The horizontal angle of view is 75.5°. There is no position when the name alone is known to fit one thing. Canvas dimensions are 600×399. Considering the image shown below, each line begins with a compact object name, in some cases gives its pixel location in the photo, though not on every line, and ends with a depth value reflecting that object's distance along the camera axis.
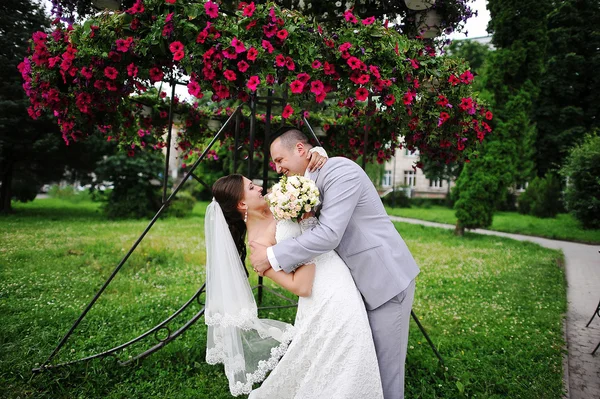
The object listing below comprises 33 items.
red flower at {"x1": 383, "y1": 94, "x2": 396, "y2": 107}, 3.07
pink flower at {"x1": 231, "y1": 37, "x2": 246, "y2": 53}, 2.71
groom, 2.38
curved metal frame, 3.46
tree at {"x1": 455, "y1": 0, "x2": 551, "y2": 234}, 12.63
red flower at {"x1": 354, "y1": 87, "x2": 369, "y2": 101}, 3.01
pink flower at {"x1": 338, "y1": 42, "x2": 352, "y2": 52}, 2.87
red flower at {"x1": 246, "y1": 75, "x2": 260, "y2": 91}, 2.75
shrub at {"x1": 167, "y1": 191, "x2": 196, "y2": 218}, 16.34
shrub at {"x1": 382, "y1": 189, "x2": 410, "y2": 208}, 29.25
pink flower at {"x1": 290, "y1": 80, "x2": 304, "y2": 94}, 2.82
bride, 2.33
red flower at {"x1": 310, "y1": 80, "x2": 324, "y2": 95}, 2.88
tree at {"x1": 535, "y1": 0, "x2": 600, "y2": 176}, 21.73
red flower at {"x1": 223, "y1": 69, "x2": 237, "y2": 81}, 2.76
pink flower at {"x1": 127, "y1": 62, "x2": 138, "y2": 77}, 2.96
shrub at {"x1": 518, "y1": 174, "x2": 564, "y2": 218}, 21.16
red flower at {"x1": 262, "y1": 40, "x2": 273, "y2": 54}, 2.72
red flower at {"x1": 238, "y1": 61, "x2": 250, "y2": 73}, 2.73
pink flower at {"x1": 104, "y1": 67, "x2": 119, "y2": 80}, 2.97
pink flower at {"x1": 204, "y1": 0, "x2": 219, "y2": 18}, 2.74
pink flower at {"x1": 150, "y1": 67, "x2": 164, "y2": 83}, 3.00
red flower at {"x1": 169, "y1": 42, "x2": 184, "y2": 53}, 2.75
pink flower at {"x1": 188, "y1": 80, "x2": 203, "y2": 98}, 2.84
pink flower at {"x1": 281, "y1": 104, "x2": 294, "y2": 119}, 3.10
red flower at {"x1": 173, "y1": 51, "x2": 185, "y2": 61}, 2.71
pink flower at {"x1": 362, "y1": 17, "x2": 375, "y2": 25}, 3.01
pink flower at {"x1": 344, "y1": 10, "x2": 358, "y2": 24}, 2.97
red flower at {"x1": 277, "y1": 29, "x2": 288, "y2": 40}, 2.73
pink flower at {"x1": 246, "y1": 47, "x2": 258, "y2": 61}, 2.70
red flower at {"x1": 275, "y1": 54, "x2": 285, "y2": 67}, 2.74
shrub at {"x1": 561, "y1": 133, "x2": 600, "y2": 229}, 13.28
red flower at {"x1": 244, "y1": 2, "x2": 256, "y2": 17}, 2.70
